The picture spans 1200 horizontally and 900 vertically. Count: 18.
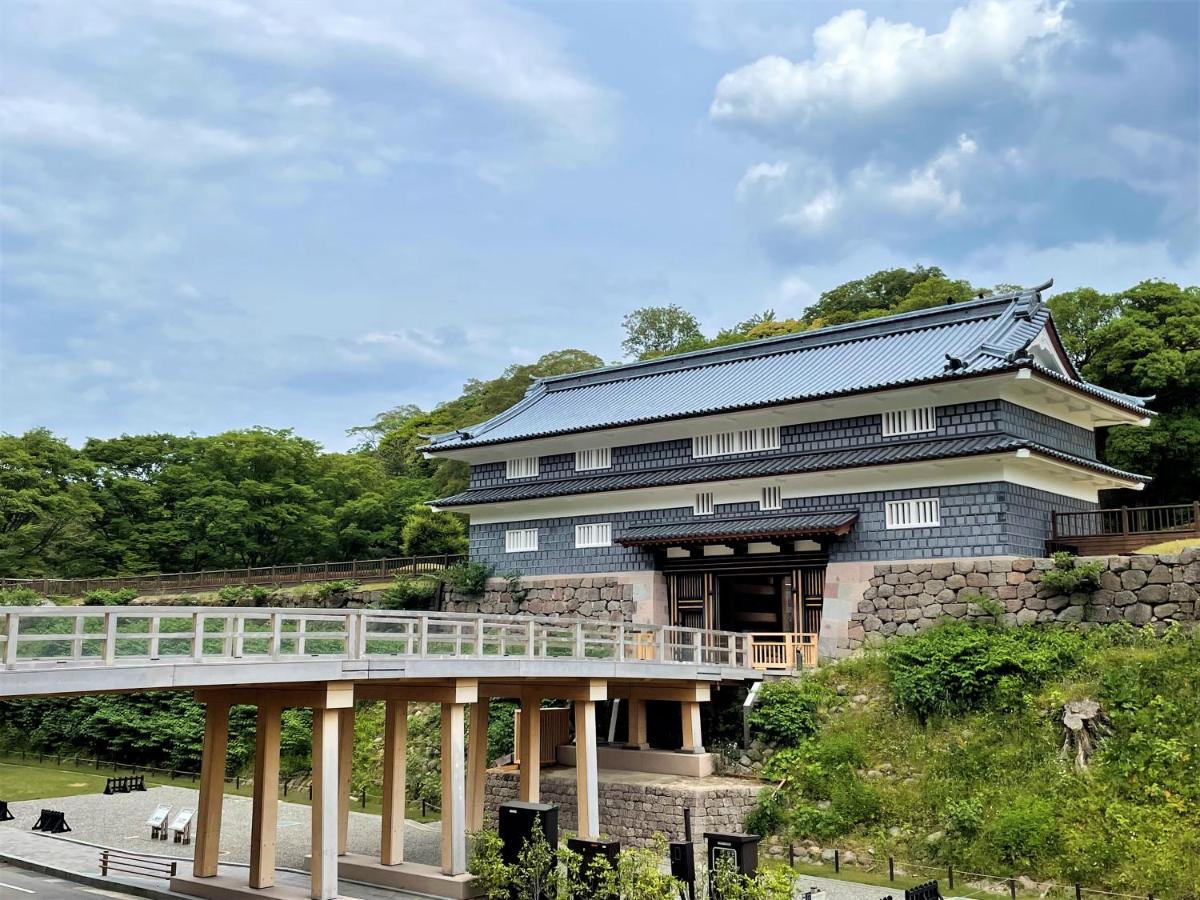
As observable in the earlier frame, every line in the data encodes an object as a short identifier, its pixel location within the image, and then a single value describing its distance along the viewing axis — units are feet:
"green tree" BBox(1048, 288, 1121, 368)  143.23
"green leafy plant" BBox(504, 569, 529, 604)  119.14
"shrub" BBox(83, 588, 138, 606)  160.86
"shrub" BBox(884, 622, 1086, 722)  79.92
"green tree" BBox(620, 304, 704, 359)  243.60
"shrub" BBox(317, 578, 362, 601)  140.97
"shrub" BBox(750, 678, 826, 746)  86.89
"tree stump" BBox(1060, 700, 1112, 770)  71.61
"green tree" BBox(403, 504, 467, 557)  162.61
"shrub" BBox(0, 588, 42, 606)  158.40
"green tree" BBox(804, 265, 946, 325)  196.54
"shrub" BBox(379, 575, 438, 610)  128.26
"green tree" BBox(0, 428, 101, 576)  181.88
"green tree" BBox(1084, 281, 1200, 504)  127.13
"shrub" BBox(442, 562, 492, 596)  122.31
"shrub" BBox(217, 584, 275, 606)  150.92
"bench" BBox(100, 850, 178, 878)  76.15
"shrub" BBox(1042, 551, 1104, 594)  84.84
